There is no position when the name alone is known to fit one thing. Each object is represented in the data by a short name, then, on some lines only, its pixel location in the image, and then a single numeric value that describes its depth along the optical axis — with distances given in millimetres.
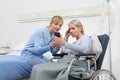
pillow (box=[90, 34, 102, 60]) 2024
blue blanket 2066
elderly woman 1809
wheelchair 1801
